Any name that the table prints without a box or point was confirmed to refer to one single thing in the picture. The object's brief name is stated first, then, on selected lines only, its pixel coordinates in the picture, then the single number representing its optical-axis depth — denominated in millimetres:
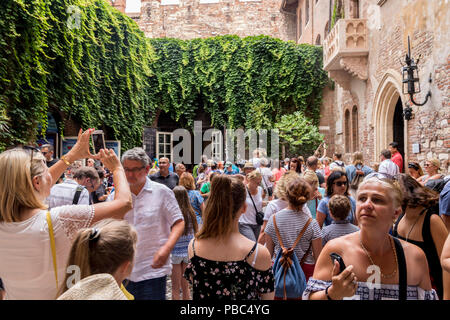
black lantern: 8594
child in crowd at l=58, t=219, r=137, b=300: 1471
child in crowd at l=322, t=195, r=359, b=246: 3227
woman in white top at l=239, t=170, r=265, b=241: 4523
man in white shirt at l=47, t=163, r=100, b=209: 3645
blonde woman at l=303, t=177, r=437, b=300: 1800
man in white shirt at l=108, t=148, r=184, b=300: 2873
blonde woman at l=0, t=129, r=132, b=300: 1743
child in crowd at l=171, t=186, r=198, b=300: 4340
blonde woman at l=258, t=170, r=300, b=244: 3834
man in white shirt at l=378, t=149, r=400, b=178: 7699
